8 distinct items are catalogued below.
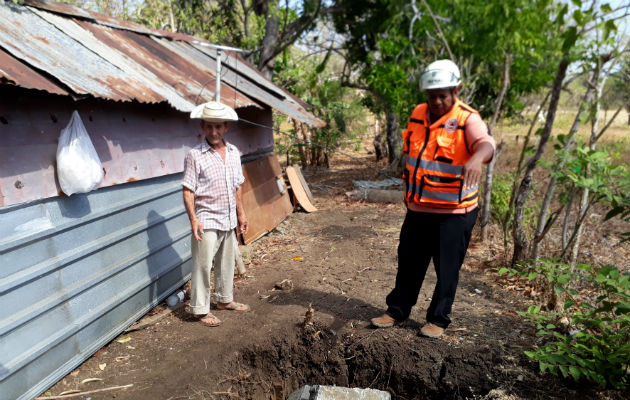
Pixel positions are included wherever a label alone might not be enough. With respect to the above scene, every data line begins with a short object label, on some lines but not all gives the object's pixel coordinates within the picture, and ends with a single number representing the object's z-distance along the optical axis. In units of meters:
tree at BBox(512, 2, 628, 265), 3.92
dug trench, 3.44
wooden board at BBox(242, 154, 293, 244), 7.09
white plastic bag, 3.37
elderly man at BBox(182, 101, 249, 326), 3.94
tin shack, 3.02
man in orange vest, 3.13
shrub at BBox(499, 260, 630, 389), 2.69
